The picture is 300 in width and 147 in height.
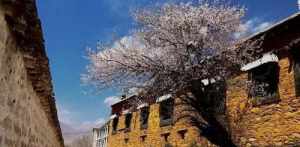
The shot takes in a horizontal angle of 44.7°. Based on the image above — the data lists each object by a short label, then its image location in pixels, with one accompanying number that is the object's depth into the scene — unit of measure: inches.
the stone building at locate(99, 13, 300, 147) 457.4
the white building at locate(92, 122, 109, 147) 1048.1
